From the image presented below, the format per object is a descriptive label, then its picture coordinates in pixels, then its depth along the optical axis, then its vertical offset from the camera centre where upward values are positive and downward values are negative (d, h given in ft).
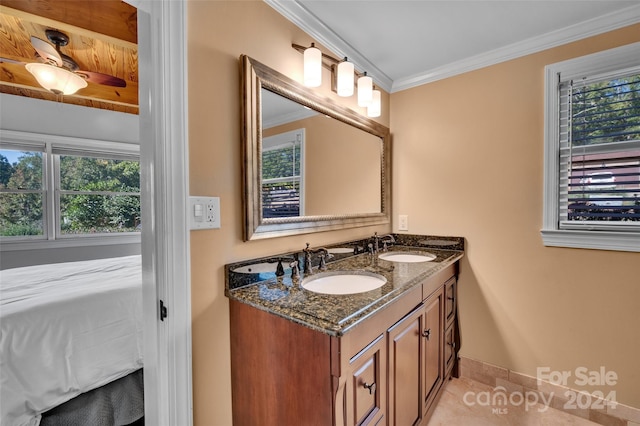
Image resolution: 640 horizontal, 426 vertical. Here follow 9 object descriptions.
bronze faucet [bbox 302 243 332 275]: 4.61 -0.88
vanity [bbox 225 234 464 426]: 2.84 -1.64
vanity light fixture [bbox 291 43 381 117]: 4.64 +2.38
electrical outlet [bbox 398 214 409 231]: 7.50 -0.46
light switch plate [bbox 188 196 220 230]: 3.38 -0.08
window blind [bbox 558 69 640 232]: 5.04 +0.97
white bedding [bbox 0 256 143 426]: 4.34 -2.30
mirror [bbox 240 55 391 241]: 4.00 +0.83
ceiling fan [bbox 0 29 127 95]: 5.67 +3.08
